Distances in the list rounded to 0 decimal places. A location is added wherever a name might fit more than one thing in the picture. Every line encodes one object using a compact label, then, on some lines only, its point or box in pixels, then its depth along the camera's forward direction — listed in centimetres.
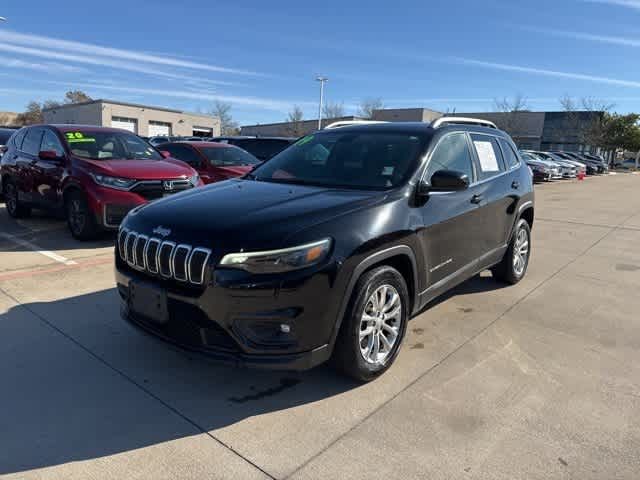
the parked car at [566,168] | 2972
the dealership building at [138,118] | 5166
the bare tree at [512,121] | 6381
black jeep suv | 275
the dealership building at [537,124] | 6234
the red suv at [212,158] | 983
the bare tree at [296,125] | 6950
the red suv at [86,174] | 667
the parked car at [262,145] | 1409
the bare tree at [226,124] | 8544
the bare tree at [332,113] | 7712
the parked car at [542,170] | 2595
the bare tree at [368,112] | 7159
